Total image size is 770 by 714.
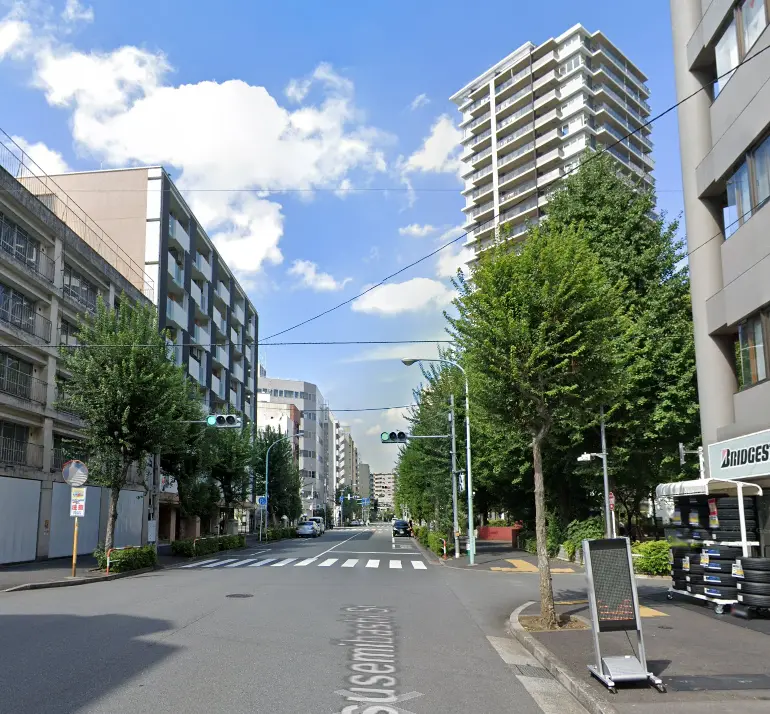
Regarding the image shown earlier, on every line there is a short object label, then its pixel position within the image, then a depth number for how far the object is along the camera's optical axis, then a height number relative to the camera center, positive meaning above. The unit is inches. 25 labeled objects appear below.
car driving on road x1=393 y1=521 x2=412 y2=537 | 2610.7 -121.9
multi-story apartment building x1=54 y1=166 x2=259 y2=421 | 1712.6 +631.7
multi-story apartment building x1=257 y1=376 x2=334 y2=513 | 4717.0 +446.8
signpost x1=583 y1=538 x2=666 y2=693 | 273.7 -41.8
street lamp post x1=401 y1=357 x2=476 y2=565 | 1033.8 -14.6
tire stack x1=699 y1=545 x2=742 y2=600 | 470.3 -54.8
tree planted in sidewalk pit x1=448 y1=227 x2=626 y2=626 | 466.3 +105.6
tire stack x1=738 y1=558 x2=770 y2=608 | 438.6 -57.5
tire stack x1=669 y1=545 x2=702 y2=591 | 522.0 -54.0
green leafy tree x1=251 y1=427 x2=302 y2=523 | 2430.0 +64.8
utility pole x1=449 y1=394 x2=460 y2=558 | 1151.0 +32.2
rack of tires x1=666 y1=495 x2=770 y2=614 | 453.1 -43.2
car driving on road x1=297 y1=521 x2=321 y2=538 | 2407.7 -115.9
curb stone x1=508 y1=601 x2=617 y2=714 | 246.4 -75.8
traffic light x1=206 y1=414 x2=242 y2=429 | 936.2 +100.5
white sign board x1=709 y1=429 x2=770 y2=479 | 533.0 +27.5
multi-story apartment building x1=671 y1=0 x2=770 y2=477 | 577.0 +255.6
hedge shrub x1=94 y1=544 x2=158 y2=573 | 863.4 -75.6
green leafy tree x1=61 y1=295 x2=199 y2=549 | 916.0 +135.3
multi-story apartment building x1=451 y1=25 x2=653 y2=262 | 2886.3 +1577.7
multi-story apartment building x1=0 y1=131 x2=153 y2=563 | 1026.1 +208.2
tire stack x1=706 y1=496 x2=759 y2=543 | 498.6 -21.6
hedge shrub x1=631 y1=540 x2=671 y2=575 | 783.1 -74.9
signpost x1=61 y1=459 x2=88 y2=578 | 805.2 +19.2
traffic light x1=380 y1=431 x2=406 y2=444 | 1187.6 +96.2
